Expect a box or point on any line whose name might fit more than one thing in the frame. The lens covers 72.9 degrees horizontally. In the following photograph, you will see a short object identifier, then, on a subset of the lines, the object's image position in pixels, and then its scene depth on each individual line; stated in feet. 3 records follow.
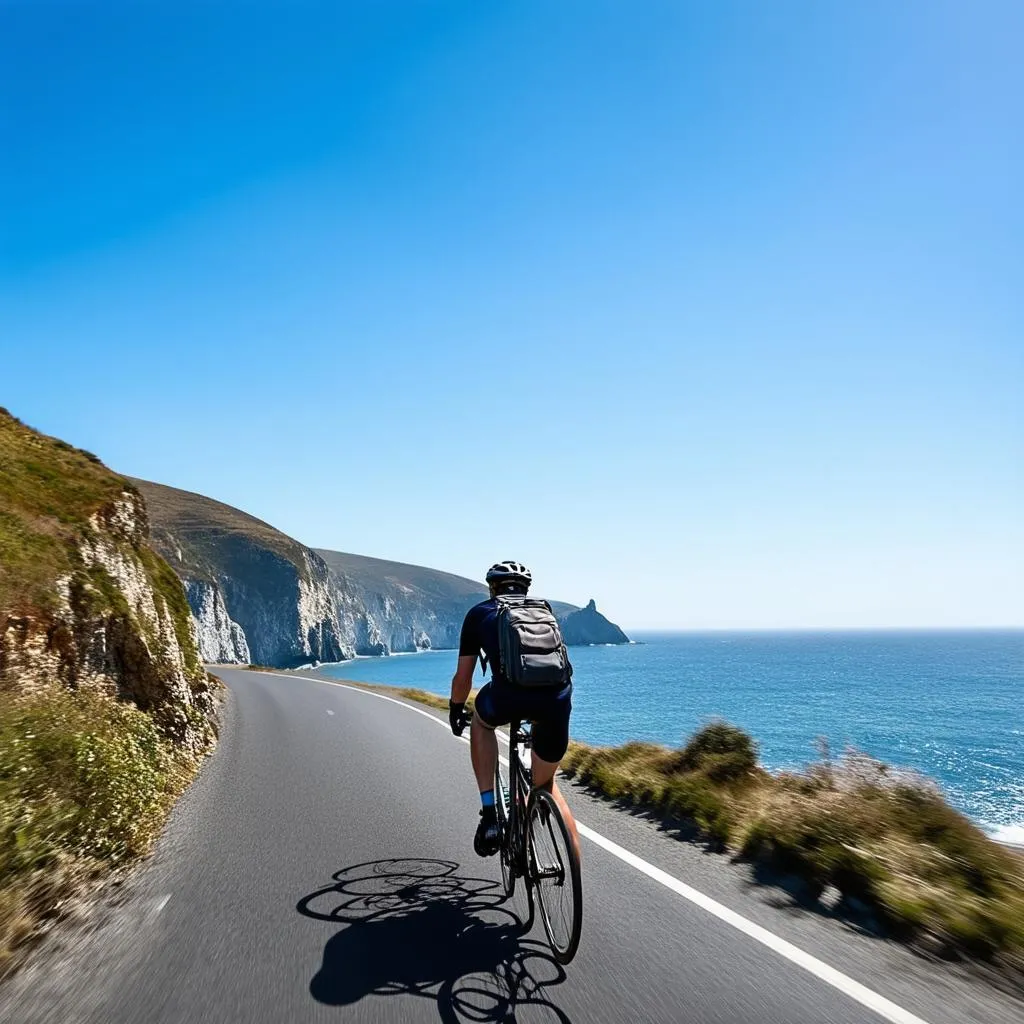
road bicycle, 12.02
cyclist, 13.67
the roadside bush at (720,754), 26.66
